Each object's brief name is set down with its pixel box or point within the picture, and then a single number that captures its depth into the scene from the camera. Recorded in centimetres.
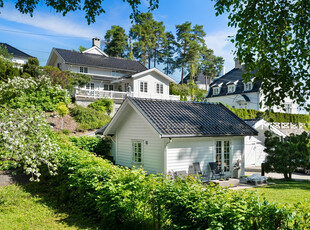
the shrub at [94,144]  1920
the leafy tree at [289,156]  1520
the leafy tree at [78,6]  567
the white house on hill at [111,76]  3766
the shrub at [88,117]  2790
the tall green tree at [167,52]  5915
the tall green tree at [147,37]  5662
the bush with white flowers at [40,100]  2492
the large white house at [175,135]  1306
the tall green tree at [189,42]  5634
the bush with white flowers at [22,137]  608
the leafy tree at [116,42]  5697
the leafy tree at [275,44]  787
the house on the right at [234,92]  4241
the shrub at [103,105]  3199
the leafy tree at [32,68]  2925
